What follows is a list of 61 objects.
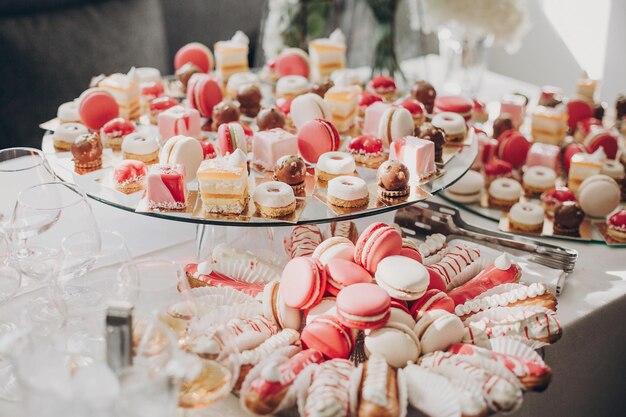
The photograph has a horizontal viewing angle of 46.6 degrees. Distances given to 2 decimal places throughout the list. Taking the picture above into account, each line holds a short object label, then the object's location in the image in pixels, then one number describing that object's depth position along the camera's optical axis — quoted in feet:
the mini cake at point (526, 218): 5.96
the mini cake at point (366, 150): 5.63
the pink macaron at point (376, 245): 4.32
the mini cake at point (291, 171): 5.13
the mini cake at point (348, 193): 4.87
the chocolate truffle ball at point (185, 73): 7.15
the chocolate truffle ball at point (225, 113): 6.17
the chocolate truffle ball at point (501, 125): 7.29
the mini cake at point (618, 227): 5.84
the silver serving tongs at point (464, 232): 5.27
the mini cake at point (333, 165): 5.30
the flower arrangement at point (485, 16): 8.63
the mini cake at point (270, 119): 6.03
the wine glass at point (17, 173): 4.85
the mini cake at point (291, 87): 6.84
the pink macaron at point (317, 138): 5.60
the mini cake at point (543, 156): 6.79
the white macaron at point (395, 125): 5.82
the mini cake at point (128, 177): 5.15
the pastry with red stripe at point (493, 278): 4.66
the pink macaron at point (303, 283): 4.16
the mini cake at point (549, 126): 7.34
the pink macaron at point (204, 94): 6.44
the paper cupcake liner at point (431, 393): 3.59
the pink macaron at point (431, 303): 4.20
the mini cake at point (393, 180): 4.92
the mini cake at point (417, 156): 5.31
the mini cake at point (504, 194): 6.37
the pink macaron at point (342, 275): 4.22
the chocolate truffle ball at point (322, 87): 6.81
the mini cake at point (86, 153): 5.46
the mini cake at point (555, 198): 6.17
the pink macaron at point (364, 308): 3.90
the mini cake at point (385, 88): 7.27
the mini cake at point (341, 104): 6.27
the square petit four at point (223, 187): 4.70
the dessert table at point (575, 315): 4.70
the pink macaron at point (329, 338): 3.98
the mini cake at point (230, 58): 7.49
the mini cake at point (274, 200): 4.74
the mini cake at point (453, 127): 6.08
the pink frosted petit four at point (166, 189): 4.75
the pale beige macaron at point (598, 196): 6.07
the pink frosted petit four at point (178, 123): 5.83
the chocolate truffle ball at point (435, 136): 5.67
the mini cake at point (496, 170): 6.72
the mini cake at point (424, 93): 6.89
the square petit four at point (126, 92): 6.46
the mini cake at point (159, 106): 6.37
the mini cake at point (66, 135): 5.82
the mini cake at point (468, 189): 6.47
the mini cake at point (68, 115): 6.29
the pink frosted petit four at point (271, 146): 5.43
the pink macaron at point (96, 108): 6.11
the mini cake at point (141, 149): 5.58
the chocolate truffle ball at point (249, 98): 6.50
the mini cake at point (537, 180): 6.49
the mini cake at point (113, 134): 5.92
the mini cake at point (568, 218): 5.91
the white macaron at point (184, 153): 5.24
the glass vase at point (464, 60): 9.22
